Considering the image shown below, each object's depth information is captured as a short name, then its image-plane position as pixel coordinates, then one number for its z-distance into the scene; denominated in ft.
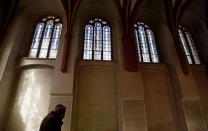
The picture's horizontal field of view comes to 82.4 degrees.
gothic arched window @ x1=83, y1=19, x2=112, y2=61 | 21.18
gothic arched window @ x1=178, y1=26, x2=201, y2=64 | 22.39
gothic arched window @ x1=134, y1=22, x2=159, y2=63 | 21.82
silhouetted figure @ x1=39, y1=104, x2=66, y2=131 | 6.91
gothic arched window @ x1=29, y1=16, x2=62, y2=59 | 20.90
